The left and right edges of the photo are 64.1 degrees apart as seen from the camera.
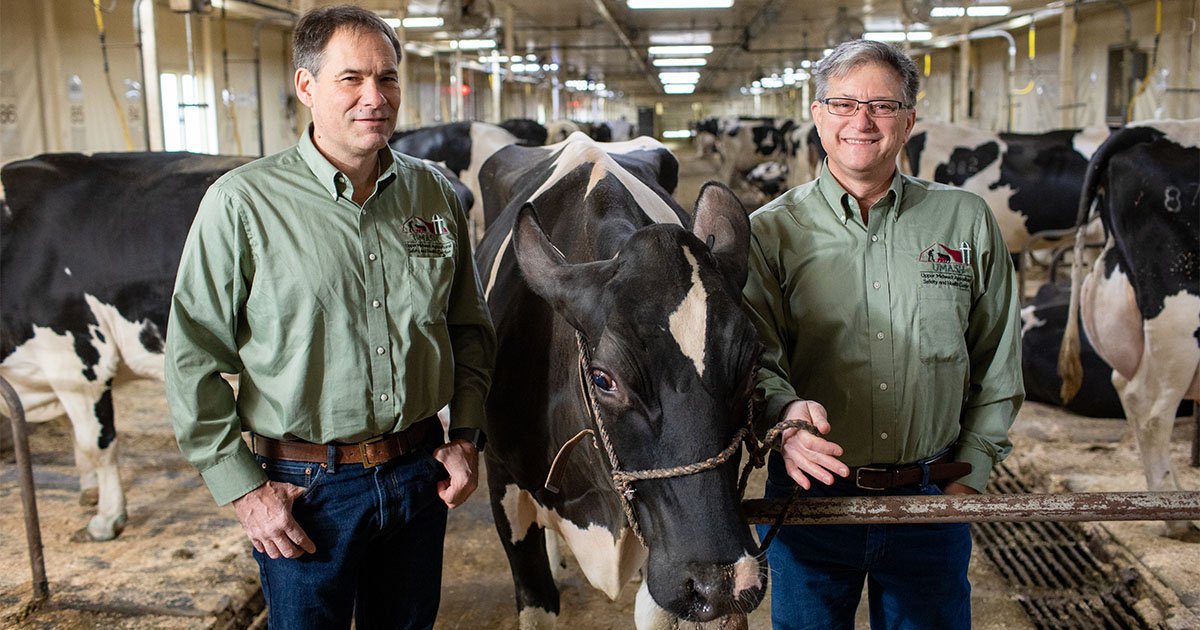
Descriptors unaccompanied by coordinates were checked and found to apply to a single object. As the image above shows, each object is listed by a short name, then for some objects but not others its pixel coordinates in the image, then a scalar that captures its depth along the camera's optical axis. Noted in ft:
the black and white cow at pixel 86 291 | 14.71
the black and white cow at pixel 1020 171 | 29.04
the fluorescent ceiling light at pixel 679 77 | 138.31
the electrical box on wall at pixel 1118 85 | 50.19
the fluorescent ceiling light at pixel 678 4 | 50.70
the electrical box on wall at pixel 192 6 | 20.53
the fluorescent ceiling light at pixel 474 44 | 72.95
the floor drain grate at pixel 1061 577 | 12.21
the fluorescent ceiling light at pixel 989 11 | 57.77
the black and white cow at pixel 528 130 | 45.11
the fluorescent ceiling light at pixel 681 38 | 86.11
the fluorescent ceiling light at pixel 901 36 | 69.46
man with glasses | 6.79
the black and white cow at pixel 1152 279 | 14.02
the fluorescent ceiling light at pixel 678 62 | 111.34
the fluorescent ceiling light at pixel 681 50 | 94.69
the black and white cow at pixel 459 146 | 33.22
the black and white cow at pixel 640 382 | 6.00
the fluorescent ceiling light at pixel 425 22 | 55.88
